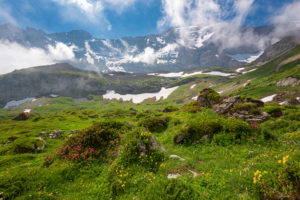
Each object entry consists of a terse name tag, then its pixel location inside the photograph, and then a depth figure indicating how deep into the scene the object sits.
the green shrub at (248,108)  19.48
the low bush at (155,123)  22.39
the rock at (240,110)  18.72
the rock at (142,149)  9.70
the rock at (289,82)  87.47
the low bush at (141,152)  9.27
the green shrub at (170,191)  5.58
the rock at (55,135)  31.30
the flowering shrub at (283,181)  4.69
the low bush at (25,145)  19.69
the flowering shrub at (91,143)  12.20
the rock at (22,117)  76.50
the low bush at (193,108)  27.05
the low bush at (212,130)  12.38
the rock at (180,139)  14.61
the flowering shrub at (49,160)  12.35
